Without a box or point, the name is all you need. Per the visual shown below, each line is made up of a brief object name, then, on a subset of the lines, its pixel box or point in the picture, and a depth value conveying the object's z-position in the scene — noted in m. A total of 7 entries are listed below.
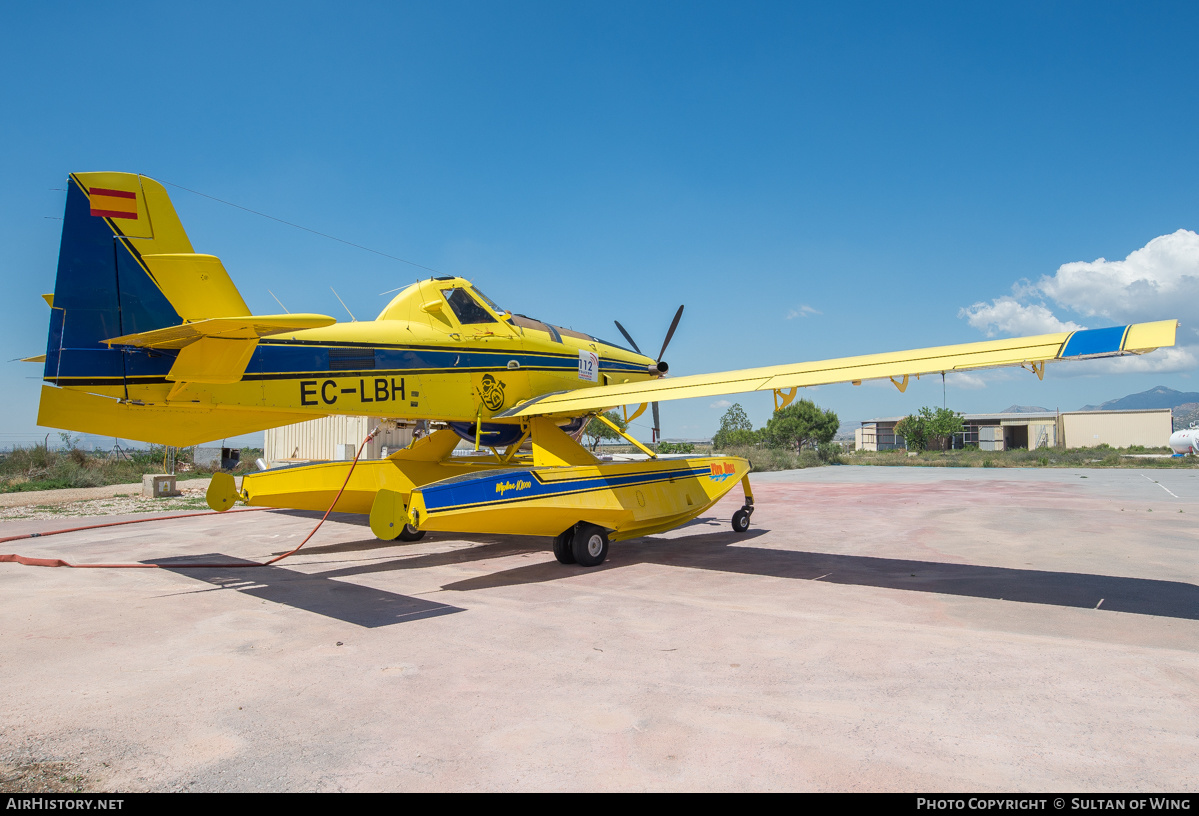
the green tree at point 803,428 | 67.62
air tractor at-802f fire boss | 6.65
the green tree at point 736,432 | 70.74
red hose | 8.03
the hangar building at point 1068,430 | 74.12
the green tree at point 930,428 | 71.89
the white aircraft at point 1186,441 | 51.53
